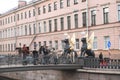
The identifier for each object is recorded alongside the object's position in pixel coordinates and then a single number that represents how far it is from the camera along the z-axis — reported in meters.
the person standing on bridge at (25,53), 29.61
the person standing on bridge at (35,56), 30.11
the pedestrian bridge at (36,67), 27.69
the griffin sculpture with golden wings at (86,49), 31.11
